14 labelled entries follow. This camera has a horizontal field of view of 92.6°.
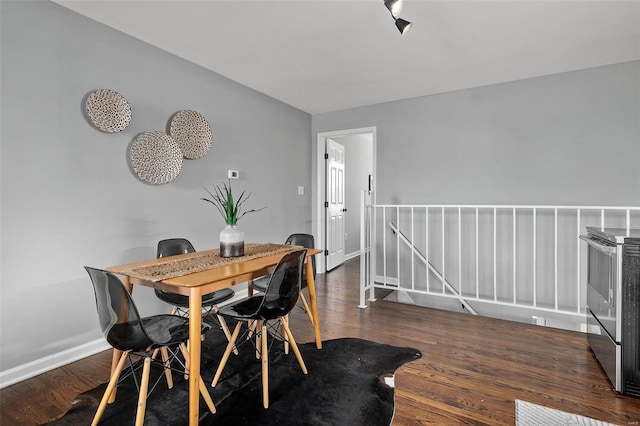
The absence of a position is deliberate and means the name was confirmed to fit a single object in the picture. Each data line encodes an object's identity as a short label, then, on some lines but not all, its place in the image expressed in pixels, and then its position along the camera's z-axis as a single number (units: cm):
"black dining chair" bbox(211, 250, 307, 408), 171
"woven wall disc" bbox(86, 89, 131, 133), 228
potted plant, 212
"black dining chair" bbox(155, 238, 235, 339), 223
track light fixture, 184
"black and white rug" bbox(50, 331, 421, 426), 161
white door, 499
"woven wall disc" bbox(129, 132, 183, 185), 256
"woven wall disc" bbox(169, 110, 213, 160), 285
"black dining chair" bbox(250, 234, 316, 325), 279
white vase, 213
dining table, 143
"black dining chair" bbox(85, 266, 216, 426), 137
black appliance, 179
